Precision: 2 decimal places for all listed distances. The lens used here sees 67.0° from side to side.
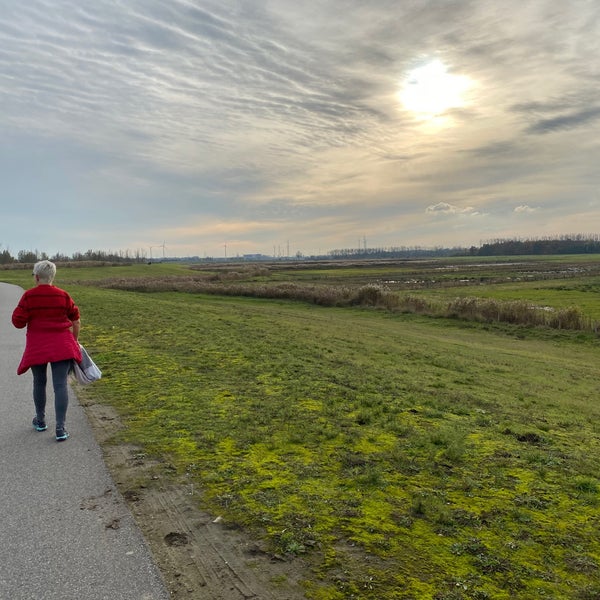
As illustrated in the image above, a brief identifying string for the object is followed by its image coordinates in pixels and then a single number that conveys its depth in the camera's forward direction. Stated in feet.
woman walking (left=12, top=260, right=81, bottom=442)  18.56
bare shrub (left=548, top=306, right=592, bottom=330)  77.87
